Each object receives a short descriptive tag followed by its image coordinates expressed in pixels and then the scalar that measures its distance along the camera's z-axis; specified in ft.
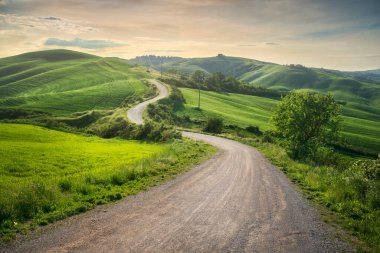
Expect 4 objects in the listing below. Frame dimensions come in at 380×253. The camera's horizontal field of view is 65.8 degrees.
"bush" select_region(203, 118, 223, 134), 231.09
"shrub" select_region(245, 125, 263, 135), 265.13
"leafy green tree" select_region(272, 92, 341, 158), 127.95
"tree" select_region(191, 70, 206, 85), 573.33
